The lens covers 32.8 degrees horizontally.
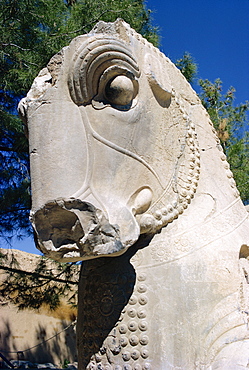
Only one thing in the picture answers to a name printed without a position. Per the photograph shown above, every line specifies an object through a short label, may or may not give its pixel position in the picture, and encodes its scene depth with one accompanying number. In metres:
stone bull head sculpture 1.61
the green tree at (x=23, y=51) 4.68
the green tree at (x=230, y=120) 6.58
